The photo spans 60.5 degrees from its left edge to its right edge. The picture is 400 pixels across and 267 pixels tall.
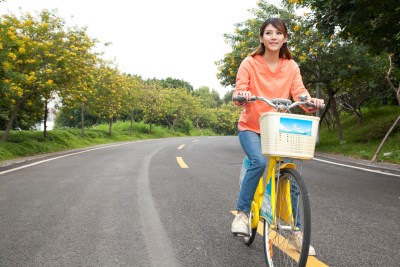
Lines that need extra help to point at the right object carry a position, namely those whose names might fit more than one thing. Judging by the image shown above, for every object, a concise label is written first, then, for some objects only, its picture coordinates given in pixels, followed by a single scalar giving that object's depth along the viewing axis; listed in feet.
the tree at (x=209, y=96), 266.32
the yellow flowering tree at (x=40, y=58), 43.75
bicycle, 7.81
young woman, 10.03
